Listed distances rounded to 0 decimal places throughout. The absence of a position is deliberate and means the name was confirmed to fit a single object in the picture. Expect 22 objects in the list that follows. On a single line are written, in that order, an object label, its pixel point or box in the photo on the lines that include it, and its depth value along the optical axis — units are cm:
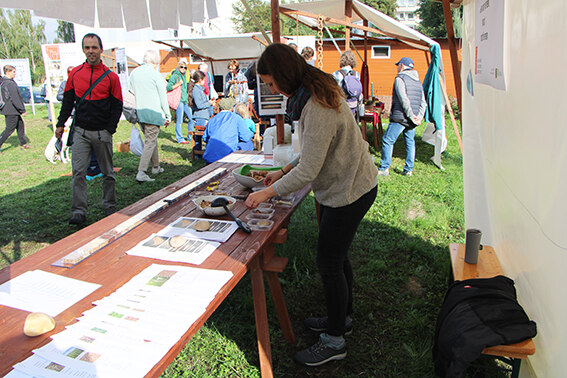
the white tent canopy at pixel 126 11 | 190
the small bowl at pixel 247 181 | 247
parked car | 1492
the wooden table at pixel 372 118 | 693
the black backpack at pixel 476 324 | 154
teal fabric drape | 589
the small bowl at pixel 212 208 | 210
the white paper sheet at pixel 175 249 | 163
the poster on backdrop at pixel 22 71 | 1308
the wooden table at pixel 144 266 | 115
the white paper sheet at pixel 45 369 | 98
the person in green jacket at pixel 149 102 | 534
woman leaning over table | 171
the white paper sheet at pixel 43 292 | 130
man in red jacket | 370
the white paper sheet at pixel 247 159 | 333
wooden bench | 153
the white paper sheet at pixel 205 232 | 185
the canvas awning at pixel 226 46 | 1272
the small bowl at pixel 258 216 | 209
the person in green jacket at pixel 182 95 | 780
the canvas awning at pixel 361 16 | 609
